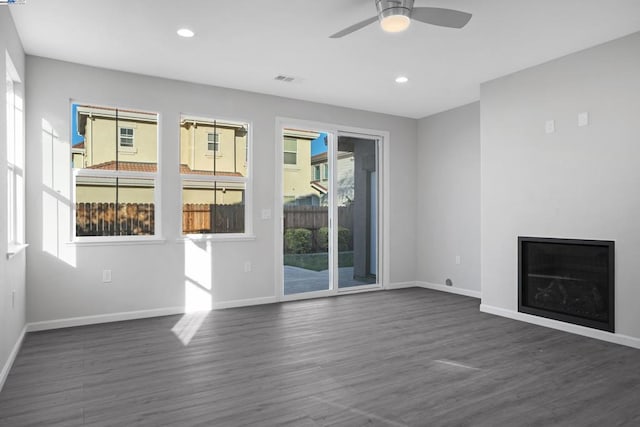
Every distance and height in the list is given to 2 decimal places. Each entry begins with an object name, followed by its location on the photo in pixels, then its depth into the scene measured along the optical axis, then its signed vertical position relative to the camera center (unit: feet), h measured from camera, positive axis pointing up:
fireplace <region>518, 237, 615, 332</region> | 12.44 -2.20
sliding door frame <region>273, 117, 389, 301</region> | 17.78 +0.42
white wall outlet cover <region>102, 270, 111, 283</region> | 14.29 -2.17
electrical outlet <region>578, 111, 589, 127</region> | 12.84 +2.91
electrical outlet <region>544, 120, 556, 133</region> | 13.74 +2.87
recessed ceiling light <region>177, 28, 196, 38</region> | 11.45 +5.03
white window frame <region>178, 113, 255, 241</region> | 16.10 +1.30
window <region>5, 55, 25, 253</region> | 11.09 +1.43
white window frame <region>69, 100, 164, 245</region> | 14.01 +0.78
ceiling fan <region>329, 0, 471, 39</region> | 8.77 +4.27
